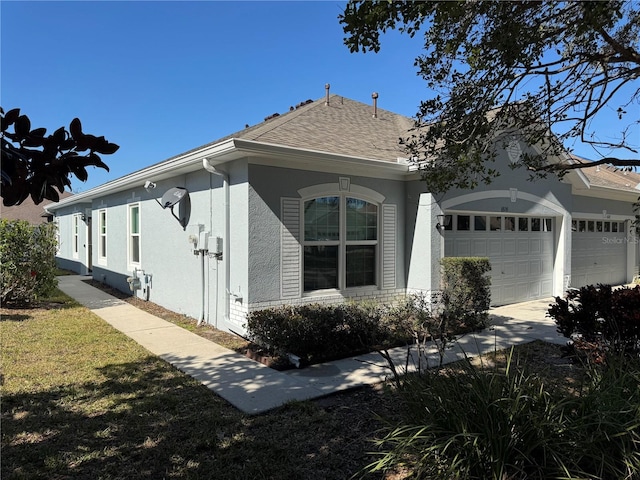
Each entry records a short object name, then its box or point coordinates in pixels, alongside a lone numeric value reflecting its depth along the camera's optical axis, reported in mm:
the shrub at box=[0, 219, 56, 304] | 10094
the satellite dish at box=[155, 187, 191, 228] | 9188
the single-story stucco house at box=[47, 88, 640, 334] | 7527
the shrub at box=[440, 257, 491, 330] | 8375
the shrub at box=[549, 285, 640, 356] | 5312
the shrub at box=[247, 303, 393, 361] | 6324
